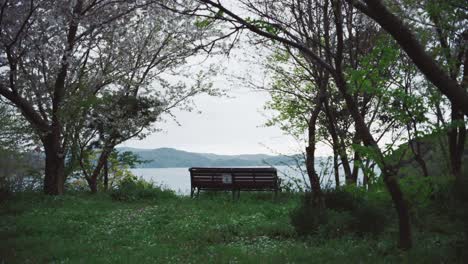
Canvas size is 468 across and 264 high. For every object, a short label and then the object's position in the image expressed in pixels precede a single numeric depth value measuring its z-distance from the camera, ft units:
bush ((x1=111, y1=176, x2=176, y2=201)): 45.75
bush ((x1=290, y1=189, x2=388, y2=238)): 24.61
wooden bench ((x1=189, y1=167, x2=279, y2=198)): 46.06
